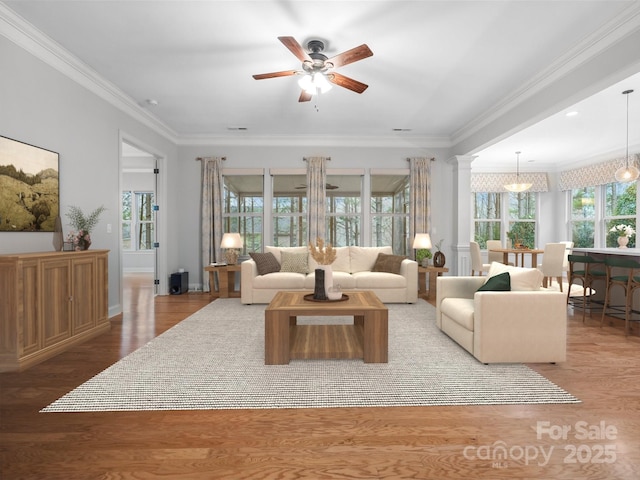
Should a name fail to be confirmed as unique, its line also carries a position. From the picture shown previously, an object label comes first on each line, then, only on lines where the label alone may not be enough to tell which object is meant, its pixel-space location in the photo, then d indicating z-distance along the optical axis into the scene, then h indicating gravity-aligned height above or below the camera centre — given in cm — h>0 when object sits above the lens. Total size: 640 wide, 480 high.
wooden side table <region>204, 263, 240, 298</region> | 567 -74
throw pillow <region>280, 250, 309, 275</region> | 560 -45
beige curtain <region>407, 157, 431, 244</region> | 657 +83
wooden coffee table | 281 -84
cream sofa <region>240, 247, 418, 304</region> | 515 -72
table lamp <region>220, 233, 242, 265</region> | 584 -18
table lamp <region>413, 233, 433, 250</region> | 596 -10
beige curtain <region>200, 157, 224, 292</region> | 644 +46
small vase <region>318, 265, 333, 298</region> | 328 -42
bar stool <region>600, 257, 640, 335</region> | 377 -49
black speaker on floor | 614 -89
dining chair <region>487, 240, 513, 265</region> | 754 -39
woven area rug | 221 -107
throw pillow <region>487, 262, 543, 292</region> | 304 -39
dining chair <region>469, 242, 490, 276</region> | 673 -49
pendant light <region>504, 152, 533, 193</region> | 761 +109
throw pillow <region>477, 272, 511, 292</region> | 302 -43
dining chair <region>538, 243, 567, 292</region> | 620 -44
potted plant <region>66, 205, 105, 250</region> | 356 +10
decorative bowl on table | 321 -55
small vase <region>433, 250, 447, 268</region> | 597 -42
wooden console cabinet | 271 -62
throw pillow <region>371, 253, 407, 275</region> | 548 -46
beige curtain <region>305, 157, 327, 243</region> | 652 +74
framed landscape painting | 296 +43
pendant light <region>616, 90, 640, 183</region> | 527 +95
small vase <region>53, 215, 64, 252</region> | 346 -2
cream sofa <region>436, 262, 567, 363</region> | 281 -75
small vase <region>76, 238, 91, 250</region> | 358 -11
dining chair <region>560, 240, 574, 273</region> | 658 -46
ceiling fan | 289 +154
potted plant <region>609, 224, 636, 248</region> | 505 -3
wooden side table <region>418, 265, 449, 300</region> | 573 -78
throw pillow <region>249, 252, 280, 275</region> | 538 -45
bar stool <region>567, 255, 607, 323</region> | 448 -49
